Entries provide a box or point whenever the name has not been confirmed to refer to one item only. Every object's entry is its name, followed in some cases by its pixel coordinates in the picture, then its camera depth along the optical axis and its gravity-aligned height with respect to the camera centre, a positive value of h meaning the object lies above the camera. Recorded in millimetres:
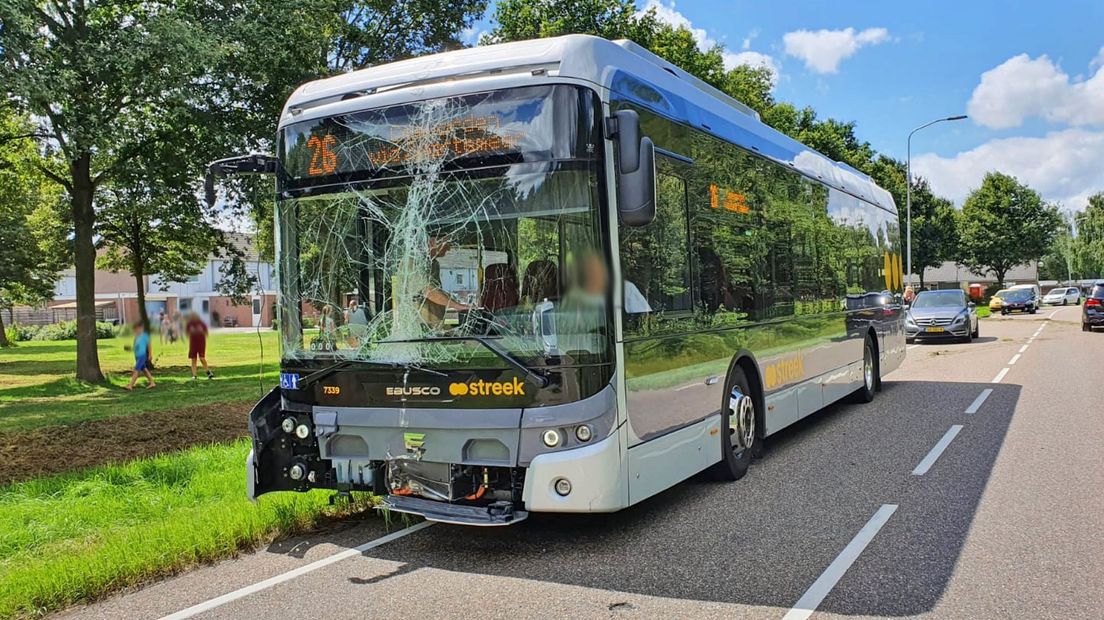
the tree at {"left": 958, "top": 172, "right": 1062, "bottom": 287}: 63281 +4937
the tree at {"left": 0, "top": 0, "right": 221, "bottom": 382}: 12352 +4245
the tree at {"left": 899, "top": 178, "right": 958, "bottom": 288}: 62600 +4797
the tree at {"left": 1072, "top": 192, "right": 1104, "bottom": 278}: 92875 +5377
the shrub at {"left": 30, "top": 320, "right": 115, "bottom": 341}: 37406 -328
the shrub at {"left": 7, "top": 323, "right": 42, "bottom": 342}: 46688 -336
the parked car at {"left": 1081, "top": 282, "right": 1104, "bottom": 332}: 28559 -786
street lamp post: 35906 +5858
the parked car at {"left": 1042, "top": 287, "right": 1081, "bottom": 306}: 68625 -684
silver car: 24438 -734
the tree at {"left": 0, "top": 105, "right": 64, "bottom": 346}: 23039 +3628
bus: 5031 +150
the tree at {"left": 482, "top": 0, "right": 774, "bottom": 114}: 25578 +9123
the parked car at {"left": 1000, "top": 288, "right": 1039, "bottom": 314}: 46781 -723
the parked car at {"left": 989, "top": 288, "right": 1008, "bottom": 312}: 47500 -589
